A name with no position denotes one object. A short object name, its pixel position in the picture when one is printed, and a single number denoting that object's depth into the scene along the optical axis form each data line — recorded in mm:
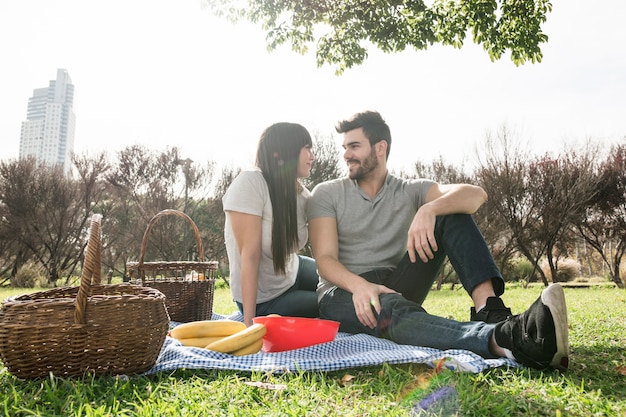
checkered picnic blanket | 2010
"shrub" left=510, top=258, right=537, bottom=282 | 18750
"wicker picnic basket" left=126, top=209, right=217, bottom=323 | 3738
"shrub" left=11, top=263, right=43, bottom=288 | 16375
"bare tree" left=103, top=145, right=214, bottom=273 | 17078
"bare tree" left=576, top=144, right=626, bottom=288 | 16812
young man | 1941
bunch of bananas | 2320
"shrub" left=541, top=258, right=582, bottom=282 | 17844
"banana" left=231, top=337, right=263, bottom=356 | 2348
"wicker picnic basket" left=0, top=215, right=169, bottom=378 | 1906
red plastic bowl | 2477
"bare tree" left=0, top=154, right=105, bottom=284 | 17938
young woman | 3049
